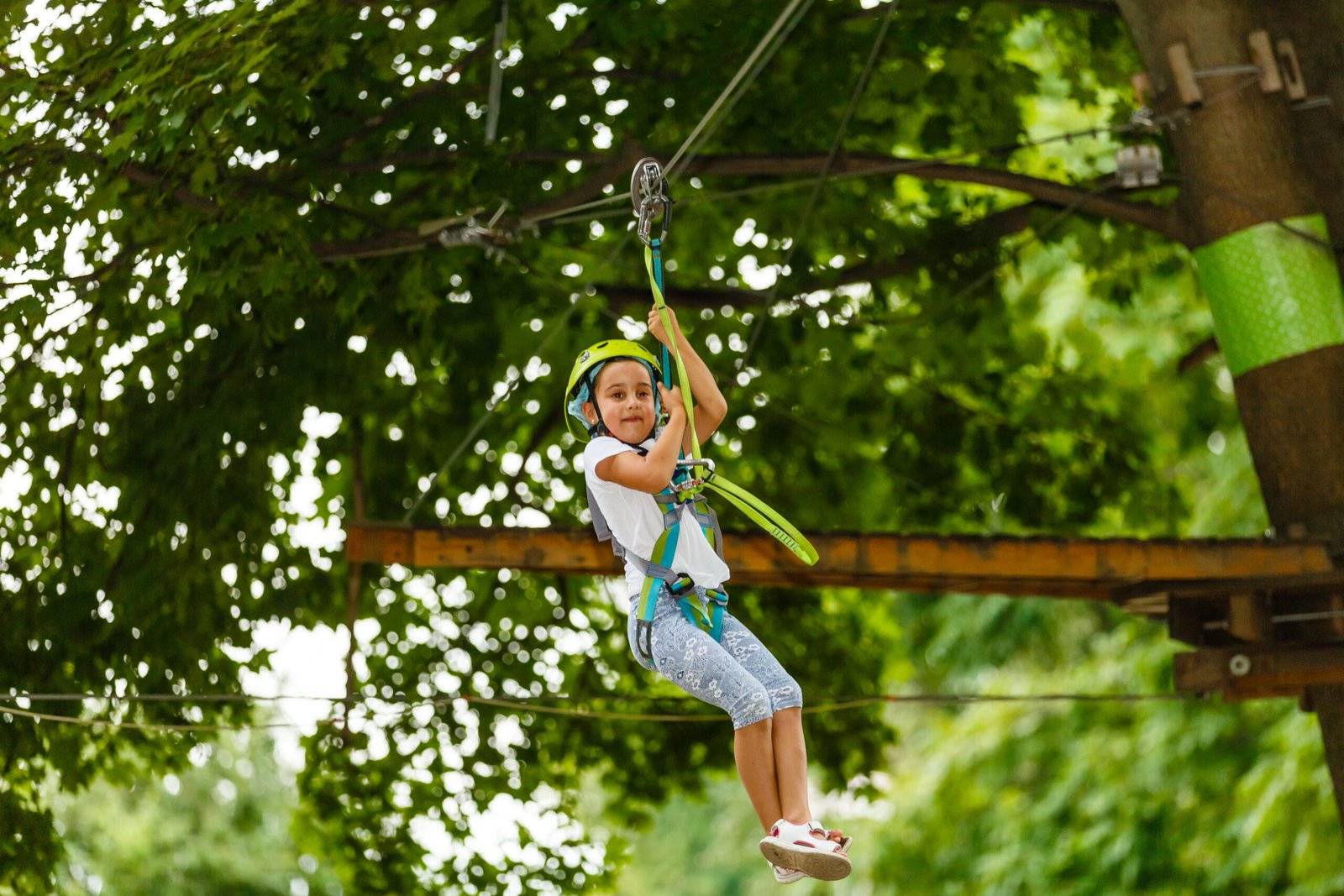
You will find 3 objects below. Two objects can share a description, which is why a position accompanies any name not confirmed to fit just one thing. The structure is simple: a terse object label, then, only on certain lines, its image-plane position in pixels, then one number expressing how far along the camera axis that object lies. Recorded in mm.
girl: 9422
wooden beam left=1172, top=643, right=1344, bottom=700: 15078
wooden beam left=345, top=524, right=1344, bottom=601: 14500
